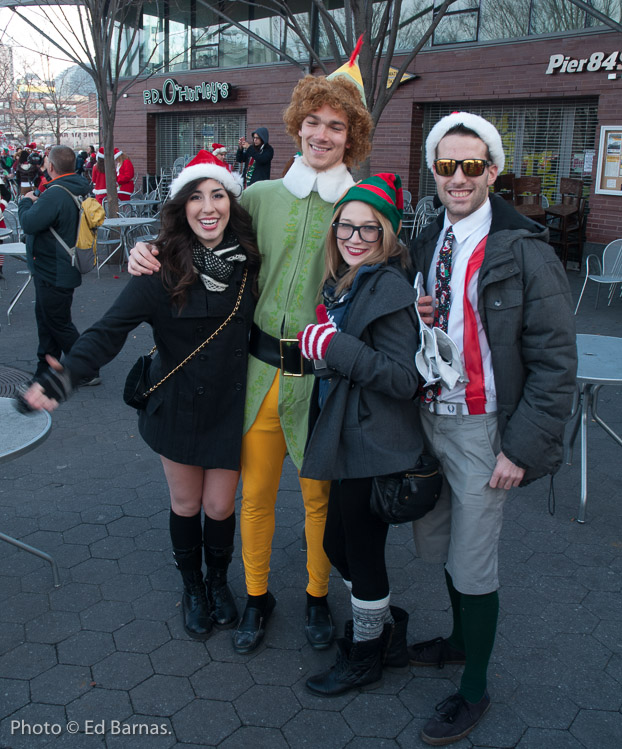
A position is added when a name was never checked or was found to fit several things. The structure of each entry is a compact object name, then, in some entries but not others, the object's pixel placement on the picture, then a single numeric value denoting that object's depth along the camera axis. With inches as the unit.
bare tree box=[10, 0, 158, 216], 390.6
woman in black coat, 95.0
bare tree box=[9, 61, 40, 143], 1242.0
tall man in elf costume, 98.0
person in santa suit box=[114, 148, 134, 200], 582.2
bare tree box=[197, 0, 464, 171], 279.6
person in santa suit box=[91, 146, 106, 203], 530.9
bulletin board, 458.9
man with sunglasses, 77.8
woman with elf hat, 82.4
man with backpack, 214.7
